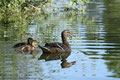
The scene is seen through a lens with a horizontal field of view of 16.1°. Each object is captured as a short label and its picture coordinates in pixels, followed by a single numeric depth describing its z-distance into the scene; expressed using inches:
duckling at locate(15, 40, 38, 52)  604.4
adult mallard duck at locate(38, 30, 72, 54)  576.7
